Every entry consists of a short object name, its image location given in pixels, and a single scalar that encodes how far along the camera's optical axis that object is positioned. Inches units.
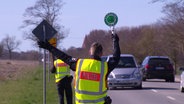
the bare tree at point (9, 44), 5787.4
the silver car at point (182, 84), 1042.9
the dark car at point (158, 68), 1437.0
